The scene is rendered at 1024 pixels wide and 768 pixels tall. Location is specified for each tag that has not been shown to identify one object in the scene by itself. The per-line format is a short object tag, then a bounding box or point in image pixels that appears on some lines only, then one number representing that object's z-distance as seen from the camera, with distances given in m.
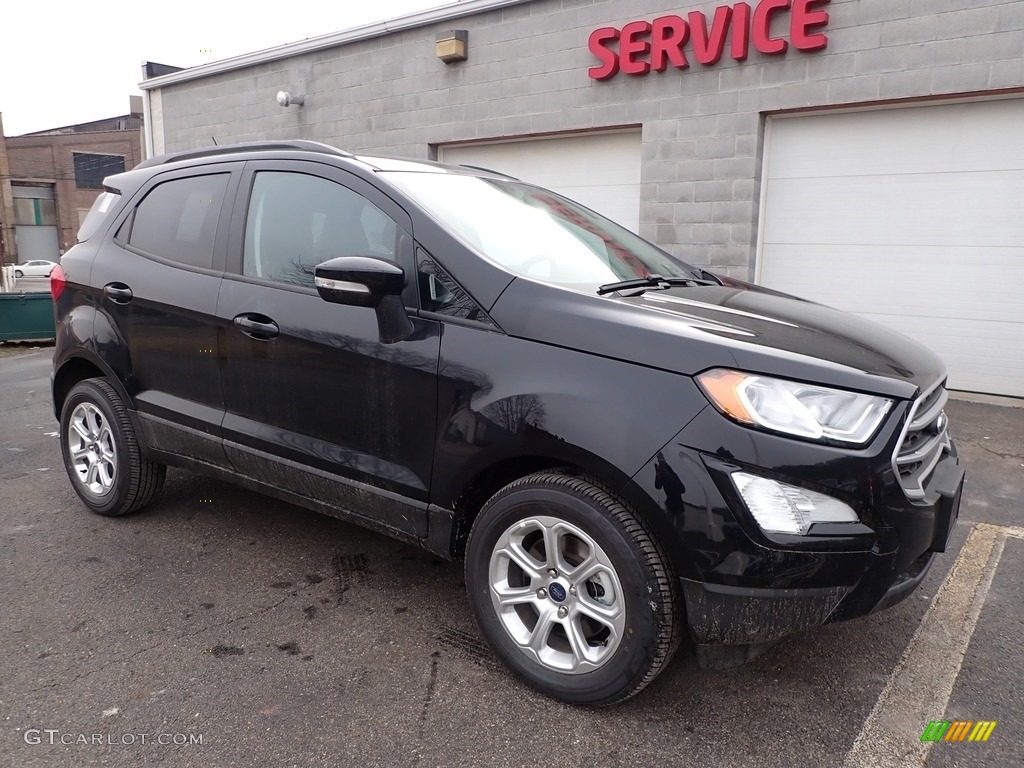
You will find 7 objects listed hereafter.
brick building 49.38
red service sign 7.43
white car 38.01
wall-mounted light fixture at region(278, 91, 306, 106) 11.79
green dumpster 11.59
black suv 2.08
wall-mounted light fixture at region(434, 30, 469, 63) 9.90
